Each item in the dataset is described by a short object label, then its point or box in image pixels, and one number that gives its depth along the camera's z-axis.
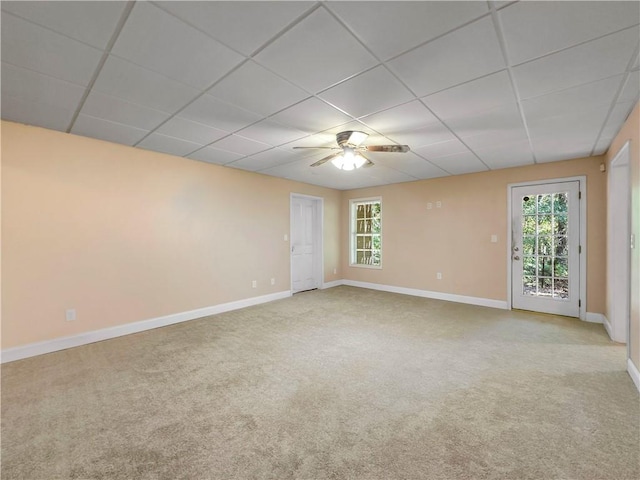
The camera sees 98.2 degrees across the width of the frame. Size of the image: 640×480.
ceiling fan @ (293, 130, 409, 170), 3.05
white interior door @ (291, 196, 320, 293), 6.15
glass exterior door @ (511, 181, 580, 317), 4.23
